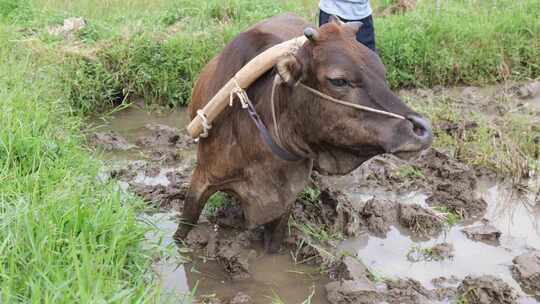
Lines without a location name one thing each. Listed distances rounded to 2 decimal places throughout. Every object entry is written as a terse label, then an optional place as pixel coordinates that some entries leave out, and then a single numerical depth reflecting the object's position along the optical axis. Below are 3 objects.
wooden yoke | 3.49
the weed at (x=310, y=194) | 4.75
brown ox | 3.05
